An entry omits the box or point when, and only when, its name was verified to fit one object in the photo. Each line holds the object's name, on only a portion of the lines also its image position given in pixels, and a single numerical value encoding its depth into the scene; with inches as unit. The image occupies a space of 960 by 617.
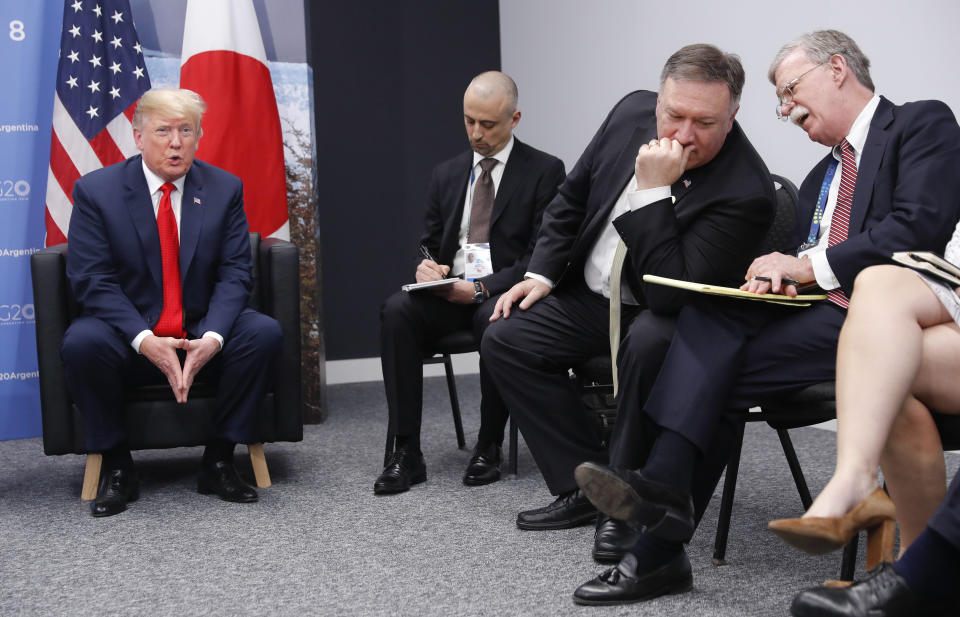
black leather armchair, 114.3
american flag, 152.3
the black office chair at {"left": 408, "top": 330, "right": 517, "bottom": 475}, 122.0
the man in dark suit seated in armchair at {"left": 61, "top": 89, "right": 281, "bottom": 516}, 111.3
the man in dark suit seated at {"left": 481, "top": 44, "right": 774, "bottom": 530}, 84.3
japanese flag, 156.0
